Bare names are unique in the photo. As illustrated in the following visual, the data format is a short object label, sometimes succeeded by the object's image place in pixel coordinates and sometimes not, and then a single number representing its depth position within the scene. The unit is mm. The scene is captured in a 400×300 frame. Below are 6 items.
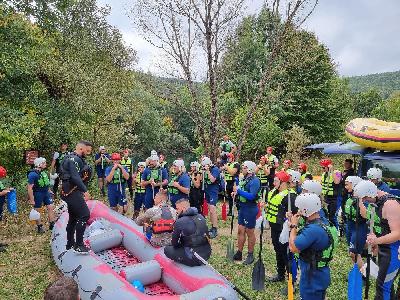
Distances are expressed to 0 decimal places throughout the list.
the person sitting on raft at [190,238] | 5086
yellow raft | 8594
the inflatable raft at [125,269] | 4637
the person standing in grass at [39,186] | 8469
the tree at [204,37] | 12047
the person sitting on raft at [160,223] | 5887
